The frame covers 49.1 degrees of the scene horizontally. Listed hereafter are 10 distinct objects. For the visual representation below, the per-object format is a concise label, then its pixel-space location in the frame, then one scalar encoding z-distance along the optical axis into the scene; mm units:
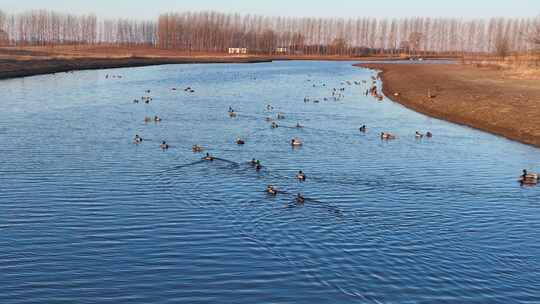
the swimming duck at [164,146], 34978
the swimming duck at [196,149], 34062
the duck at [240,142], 36875
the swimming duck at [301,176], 27344
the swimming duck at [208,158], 31547
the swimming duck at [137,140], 36562
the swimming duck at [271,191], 24739
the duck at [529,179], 27734
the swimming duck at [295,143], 36625
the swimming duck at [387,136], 39822
